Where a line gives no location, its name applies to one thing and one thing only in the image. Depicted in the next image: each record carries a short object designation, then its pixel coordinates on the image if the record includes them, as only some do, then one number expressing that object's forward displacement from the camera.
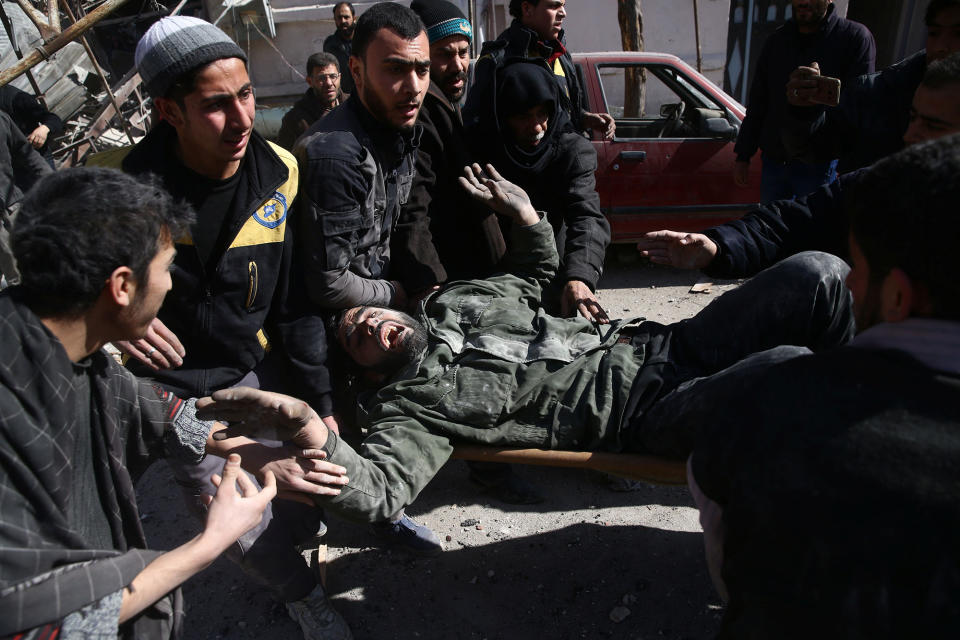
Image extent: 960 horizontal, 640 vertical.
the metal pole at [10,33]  9.10
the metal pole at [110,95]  6.81
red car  5.17
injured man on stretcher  2.12
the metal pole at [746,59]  11.29
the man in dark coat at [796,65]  4.12
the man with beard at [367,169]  2.45
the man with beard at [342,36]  6.79
